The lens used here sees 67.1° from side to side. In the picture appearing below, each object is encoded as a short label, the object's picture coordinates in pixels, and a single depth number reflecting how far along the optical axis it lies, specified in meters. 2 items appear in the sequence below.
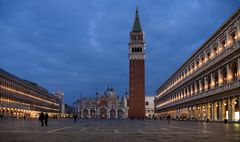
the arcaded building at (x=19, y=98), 59.75
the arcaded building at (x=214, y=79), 28.85
